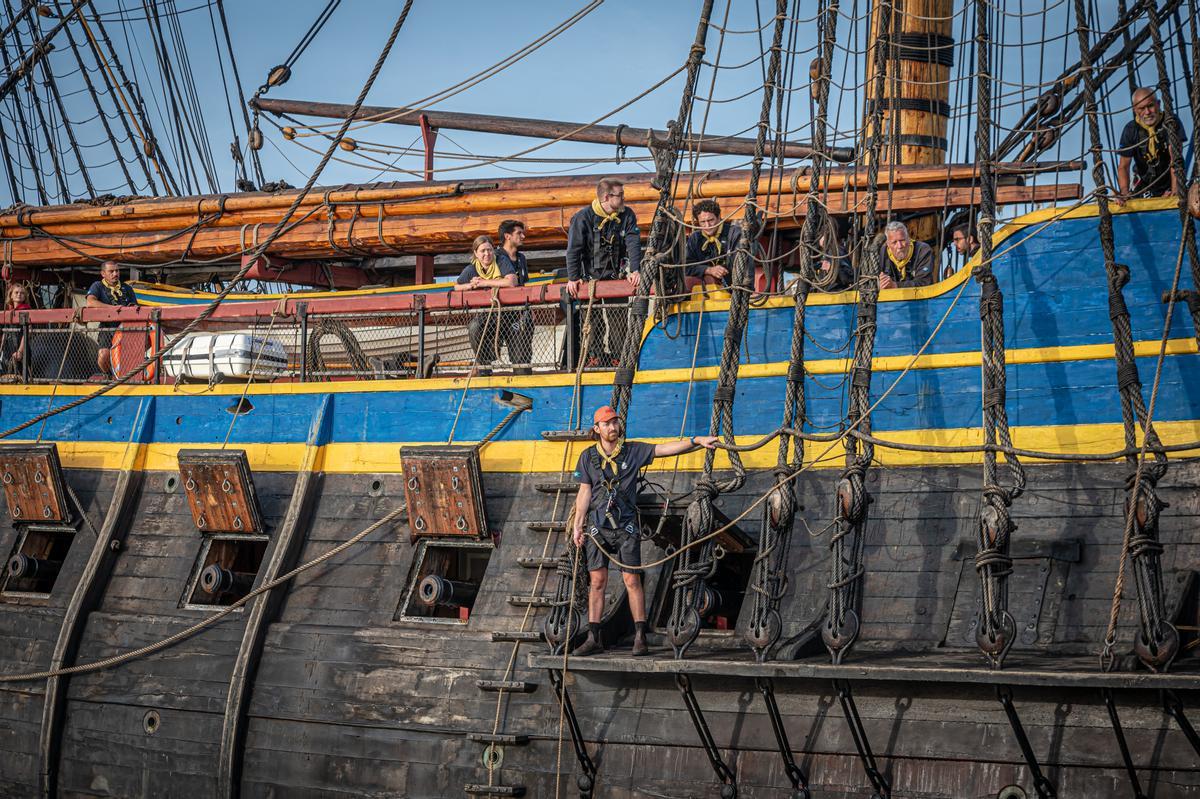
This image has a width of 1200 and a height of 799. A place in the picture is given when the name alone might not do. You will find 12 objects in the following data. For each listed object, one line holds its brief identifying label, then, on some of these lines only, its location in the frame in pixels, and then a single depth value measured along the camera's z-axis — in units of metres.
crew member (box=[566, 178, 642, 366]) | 19.34
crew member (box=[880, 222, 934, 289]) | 18.59
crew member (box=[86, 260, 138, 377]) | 24.78
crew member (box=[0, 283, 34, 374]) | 24.33
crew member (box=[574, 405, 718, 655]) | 15.72
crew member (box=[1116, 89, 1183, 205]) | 16.89
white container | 21.89
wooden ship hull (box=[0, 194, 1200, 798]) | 13.71
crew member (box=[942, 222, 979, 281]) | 21.30
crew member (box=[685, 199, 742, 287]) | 19.02
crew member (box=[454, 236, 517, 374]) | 19.83
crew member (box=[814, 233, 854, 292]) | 17.48
